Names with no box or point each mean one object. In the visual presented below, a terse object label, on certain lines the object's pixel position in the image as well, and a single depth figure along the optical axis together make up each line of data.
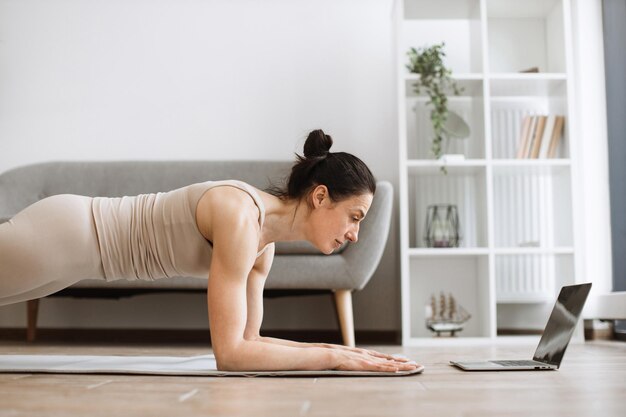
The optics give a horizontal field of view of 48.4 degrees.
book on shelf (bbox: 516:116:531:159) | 3.56
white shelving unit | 3.44
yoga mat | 1.55
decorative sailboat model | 3.47
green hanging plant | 3.43
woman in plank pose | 1.53
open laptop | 1.67
